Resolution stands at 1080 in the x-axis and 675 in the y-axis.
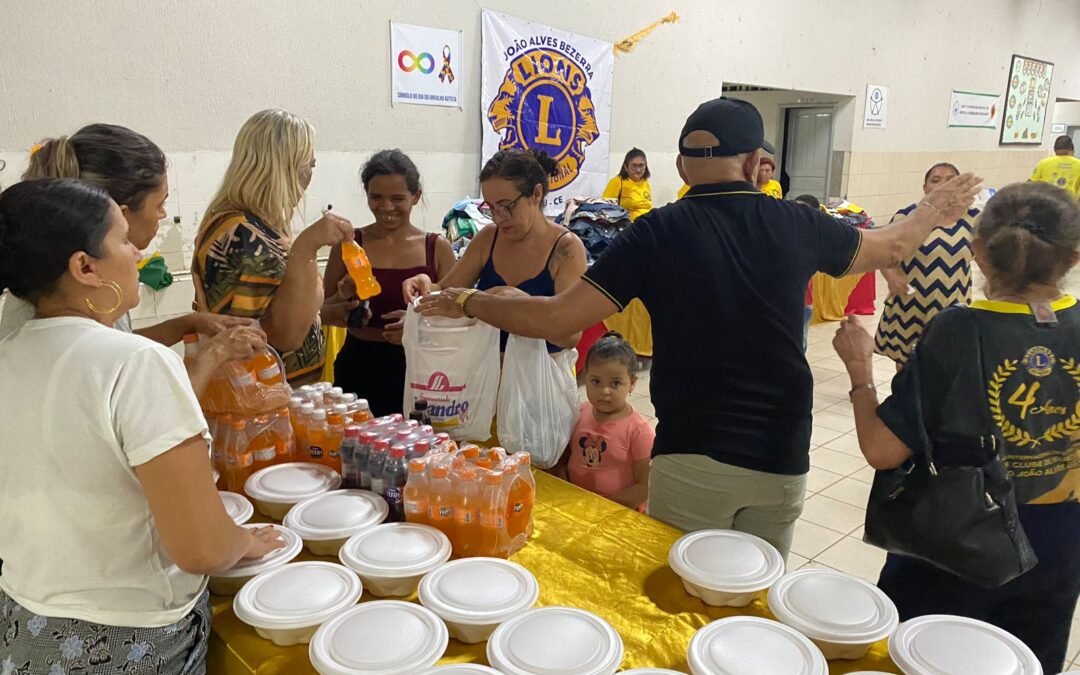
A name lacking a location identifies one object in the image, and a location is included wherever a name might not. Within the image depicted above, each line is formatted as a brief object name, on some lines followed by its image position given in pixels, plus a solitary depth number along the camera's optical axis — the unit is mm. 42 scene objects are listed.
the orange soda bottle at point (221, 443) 1839
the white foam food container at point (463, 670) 1134
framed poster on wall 12984
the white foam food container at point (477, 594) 1278
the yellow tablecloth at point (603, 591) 1265
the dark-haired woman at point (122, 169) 1588
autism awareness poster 5117
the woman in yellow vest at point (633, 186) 6586
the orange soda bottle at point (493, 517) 1538
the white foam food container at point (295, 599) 1254
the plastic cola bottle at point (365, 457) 1729
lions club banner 5844
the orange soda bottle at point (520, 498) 1584
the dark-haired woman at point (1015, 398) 1423
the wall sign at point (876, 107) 10008
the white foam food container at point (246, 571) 1402
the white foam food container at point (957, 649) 1155
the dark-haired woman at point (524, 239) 2312
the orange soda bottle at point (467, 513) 1556
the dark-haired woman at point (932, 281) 3154
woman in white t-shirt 1020
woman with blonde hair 1982
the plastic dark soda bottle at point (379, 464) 1709
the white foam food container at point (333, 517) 1536
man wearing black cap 1627
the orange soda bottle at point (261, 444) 1854
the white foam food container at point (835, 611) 1232
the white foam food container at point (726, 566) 1371
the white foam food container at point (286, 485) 1670
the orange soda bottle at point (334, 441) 1895
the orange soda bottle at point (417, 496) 1597
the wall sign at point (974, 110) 11816
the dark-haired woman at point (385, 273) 2555
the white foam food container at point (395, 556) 1387
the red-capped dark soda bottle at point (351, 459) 1756
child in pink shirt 2317
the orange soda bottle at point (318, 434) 1900
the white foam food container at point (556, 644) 1153
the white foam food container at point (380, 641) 1147
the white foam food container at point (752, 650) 1155
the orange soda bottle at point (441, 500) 1569
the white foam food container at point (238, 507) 1610
